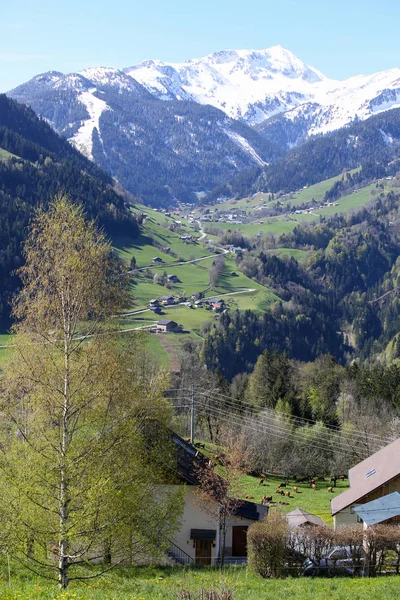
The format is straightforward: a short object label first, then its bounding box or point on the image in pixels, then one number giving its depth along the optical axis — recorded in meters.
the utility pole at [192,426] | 65.75
